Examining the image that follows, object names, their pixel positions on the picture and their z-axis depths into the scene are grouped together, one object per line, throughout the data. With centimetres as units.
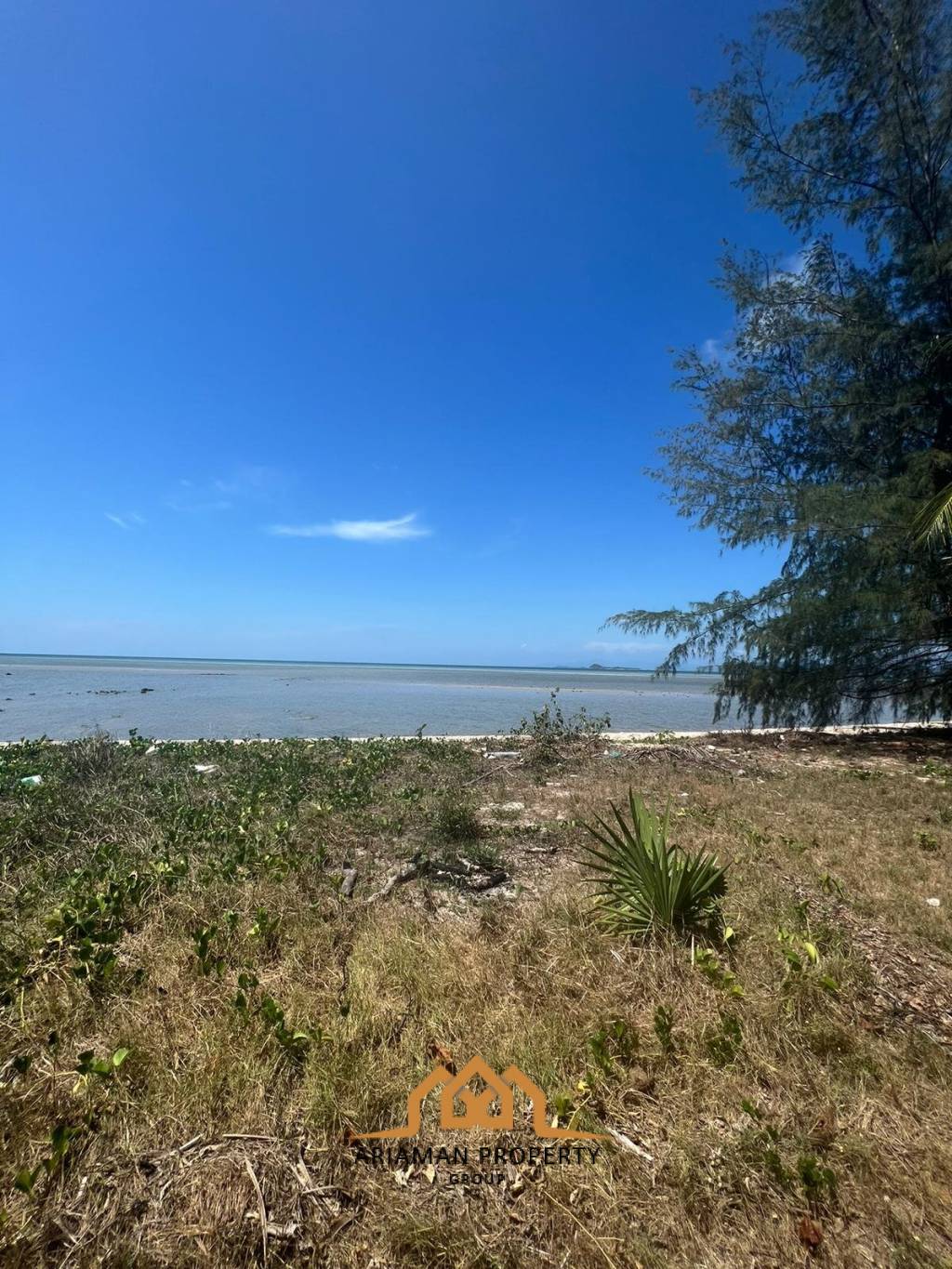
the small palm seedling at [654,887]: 315
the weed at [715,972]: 258
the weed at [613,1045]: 217
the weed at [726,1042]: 222
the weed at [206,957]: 269
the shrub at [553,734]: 944
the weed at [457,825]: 527
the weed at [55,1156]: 164
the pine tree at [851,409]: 1034
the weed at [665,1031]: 226
